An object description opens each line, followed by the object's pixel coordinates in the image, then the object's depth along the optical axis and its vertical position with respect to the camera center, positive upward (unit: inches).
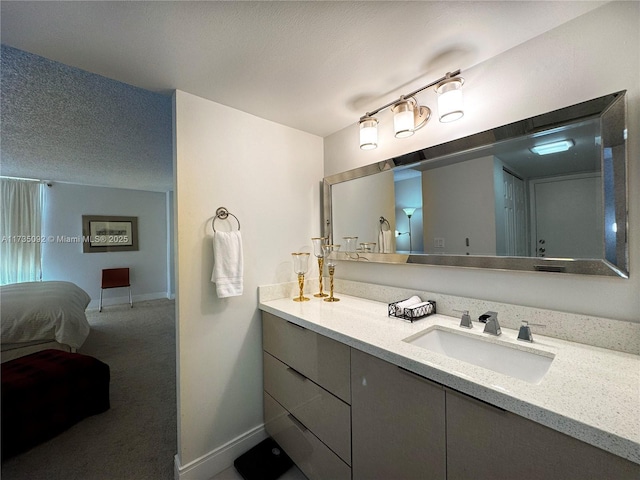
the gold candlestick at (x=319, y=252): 71.0 -3.0
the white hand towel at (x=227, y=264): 54.7 -4.4
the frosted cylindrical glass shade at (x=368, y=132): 58.5 +26.6
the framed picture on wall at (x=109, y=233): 104.6 +7.5
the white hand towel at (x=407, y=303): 50.1 -13.4
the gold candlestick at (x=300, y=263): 71.3 -5.9
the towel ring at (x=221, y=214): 57.2 +7.3
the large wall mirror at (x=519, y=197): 34.8 +7.6
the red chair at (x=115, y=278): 147.4 -20.3
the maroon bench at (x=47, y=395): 40.4 -33.4
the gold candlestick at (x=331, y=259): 66.1 -5.1
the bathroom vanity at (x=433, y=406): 22.6 -20.1
